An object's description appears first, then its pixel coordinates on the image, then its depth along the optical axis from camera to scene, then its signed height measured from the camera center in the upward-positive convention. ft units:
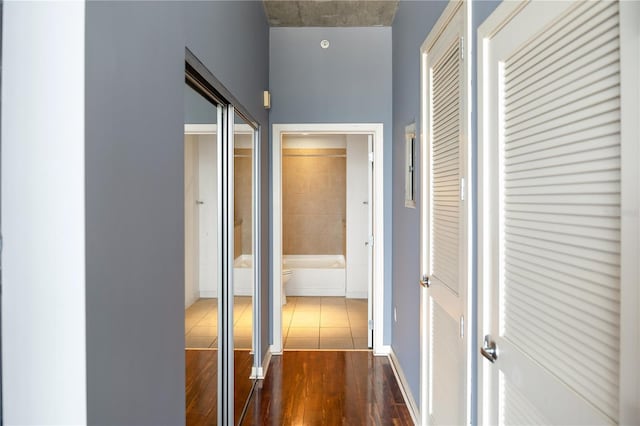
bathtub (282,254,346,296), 21.21 -3.34
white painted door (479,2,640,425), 2.99 -0.06
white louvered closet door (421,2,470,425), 6.12 -0.21
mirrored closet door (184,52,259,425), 5.86 -0.66
